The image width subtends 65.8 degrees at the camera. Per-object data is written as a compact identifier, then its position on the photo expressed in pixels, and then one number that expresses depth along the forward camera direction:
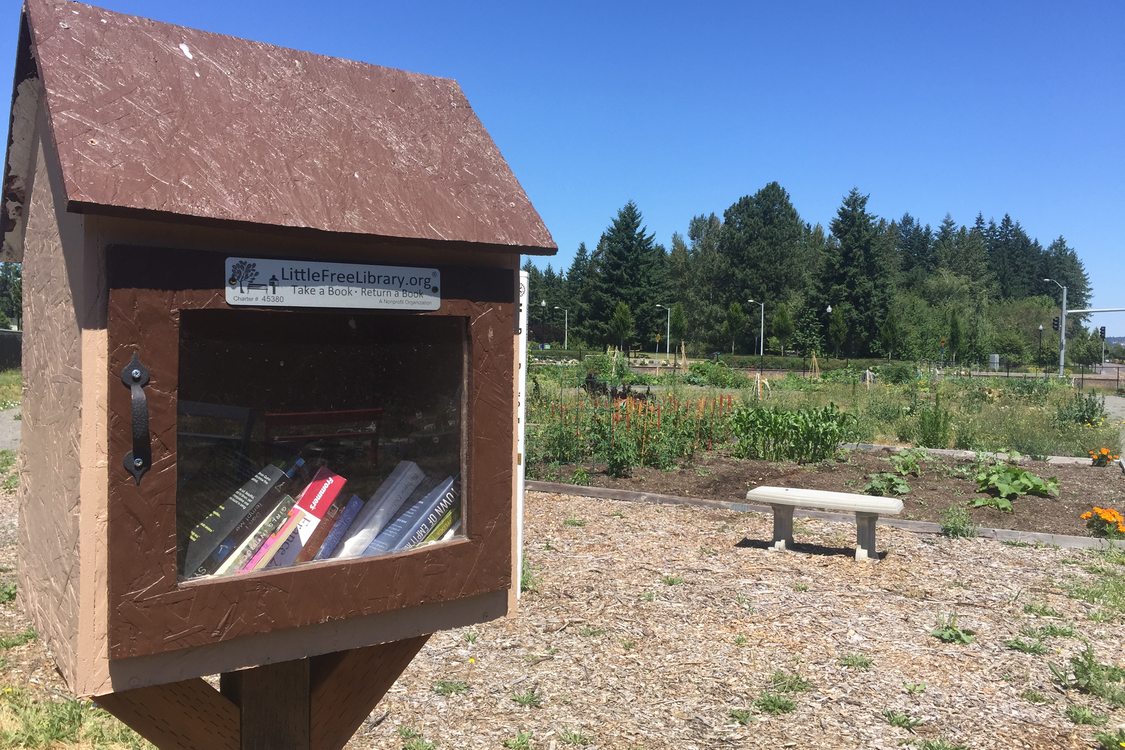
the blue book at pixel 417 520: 1.59
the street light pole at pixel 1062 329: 35.13
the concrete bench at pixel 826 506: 6.66
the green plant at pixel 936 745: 3.53
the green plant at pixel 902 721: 3.76
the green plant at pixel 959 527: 7.55
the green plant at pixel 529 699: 3.92
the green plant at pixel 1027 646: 4.67
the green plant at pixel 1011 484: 9.12
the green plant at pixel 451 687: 4.04
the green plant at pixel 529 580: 5.54
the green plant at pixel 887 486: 9.24
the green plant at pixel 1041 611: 5.34
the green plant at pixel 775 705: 3.89
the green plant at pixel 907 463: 10.38
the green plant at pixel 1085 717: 3.78
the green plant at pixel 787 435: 11.38
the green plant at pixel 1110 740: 3.52
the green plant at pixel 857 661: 4.40
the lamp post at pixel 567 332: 69.38
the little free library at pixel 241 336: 1.28
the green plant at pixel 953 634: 4.81
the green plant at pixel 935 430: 13.28
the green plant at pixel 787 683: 4.12
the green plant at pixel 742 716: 3.78
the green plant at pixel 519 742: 3.53
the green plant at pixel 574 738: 3.57
